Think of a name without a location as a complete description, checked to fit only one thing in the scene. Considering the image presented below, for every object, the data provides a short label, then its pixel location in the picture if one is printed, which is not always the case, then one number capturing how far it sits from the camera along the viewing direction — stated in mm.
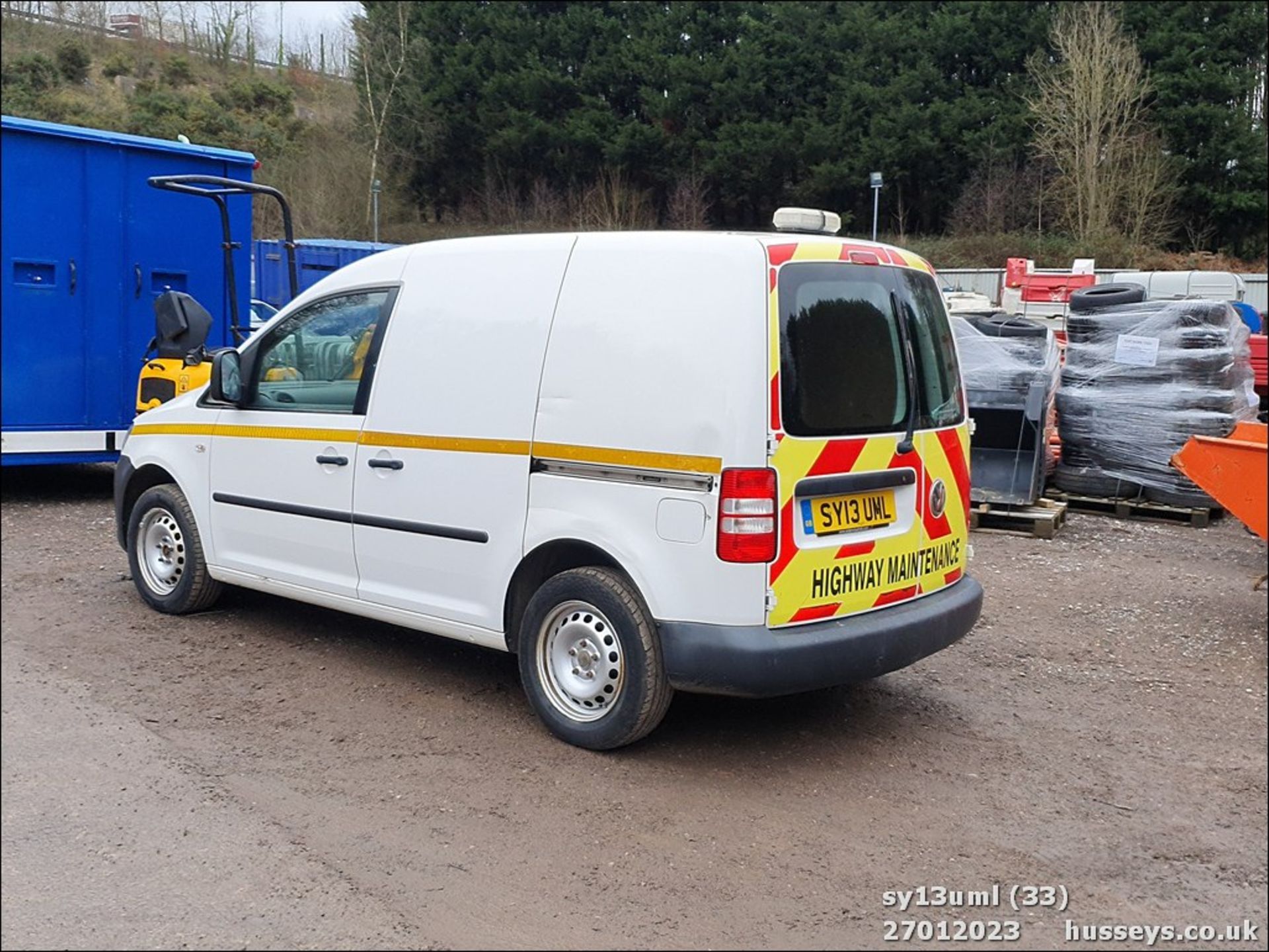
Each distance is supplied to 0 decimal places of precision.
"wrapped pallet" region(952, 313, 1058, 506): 9383
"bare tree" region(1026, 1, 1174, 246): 30828
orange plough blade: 5300
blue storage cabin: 7234
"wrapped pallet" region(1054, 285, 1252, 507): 9602
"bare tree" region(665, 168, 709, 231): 33000
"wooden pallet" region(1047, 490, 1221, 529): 9617
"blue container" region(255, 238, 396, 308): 19562
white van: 4164
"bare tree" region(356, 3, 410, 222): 22531
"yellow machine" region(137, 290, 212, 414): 8172
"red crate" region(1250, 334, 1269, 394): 14125
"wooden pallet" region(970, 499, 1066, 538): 9141
